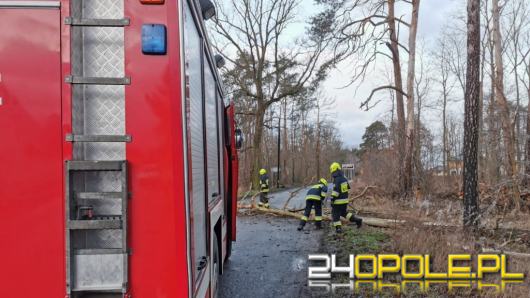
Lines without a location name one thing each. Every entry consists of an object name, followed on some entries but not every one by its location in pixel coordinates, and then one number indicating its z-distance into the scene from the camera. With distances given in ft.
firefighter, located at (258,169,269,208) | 48.00
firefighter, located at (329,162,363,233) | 29.84
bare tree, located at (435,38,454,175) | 119.59
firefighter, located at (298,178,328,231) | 31.86
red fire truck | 5.65
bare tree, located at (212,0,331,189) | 83.10
